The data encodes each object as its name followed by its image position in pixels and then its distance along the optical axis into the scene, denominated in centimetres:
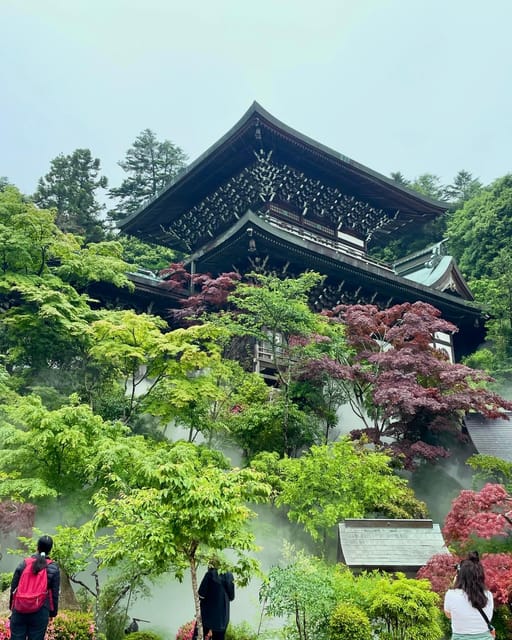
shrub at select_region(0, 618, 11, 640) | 566
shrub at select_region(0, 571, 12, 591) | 739
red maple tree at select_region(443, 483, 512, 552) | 661
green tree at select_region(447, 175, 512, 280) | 2666
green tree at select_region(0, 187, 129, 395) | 1133
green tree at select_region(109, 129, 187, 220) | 3891
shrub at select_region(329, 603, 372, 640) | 557
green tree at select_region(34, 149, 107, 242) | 2736
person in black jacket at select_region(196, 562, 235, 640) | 555
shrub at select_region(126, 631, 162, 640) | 664
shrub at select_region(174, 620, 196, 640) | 666
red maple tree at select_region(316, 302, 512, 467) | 1157
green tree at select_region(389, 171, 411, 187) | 4341
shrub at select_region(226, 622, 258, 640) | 671
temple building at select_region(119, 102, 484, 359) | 1598
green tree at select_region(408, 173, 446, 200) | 4150
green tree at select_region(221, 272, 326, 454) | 1155
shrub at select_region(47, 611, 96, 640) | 589
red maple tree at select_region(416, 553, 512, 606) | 596
